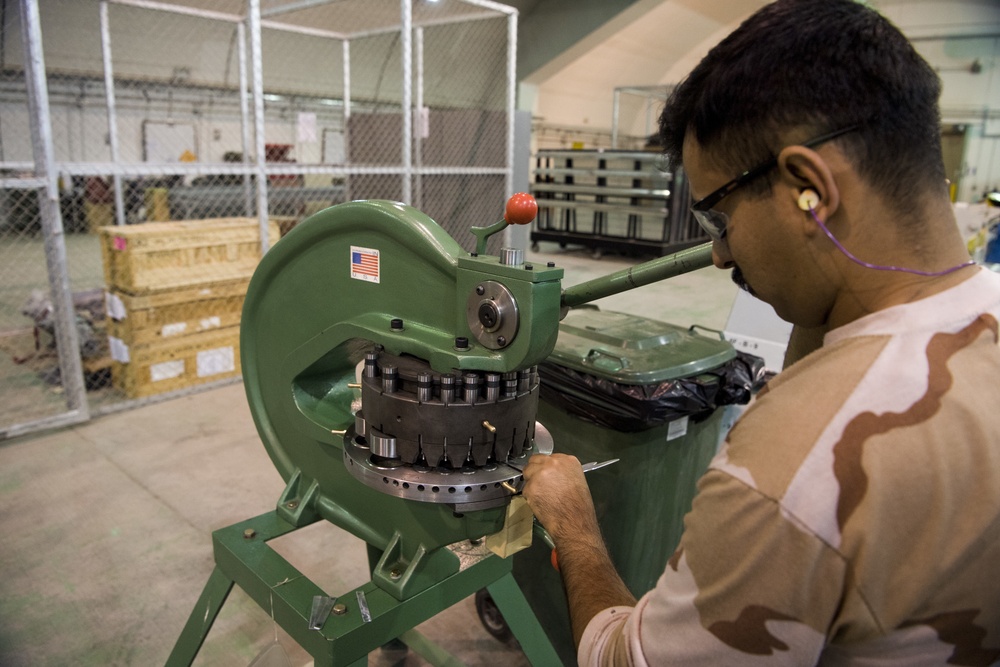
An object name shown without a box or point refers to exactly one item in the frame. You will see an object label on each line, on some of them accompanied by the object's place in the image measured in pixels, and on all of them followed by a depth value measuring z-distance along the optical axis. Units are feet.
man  2.19
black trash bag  5.78
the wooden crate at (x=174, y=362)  12.91
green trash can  5.91
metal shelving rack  26.71
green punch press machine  3.66
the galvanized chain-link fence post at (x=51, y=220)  10.64
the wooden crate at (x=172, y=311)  12.70
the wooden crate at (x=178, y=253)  12.59
